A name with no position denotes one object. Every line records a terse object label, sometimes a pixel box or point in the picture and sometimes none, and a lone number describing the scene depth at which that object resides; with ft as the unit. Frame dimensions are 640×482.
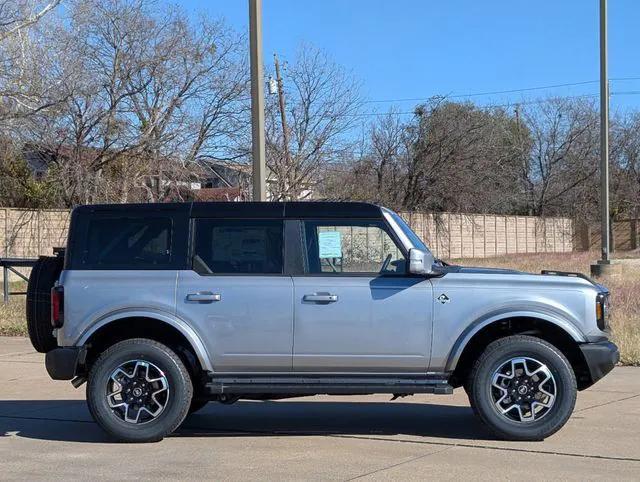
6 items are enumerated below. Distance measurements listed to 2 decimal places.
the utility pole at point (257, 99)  41.14
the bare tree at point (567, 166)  197.06
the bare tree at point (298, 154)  94.22
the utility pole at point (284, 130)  93.40
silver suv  23.94
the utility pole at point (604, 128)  83.20
